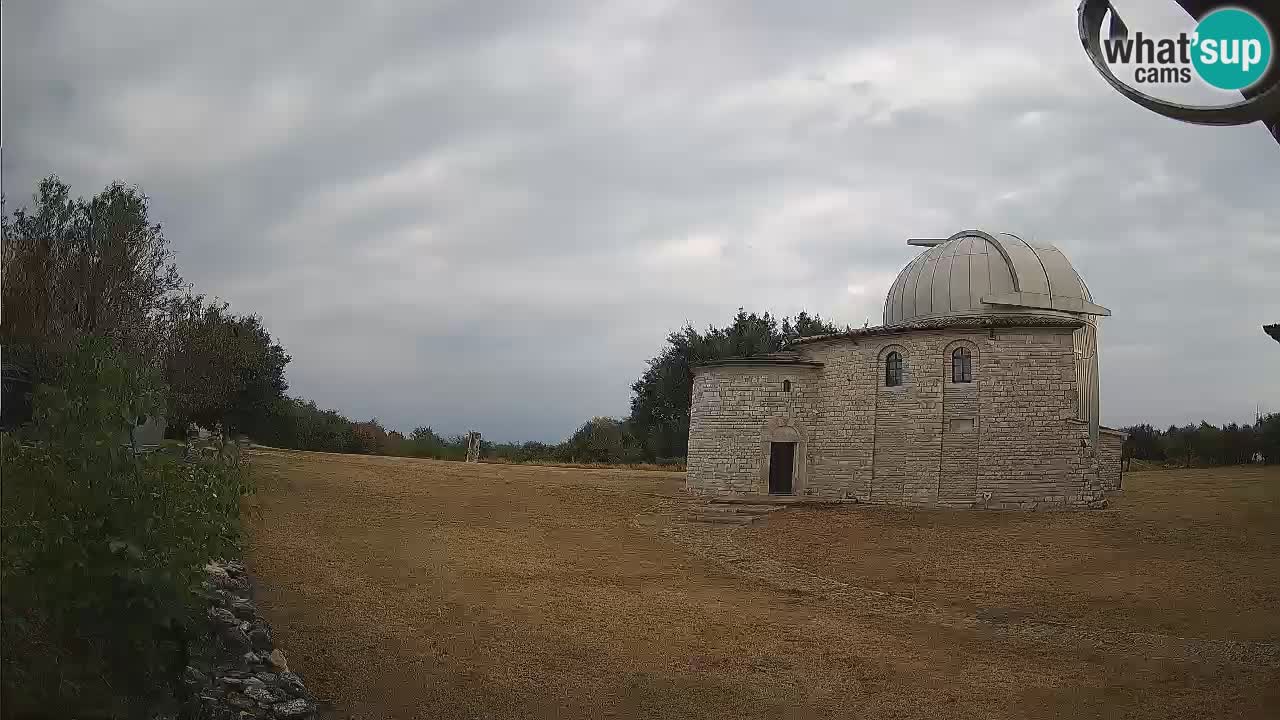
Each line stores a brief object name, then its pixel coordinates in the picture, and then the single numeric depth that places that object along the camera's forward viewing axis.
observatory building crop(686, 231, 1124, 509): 20.33
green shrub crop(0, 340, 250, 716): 5.50
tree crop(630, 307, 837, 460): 41.53
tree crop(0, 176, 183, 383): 16.09
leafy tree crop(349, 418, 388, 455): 37.31
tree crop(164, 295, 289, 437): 23.52
